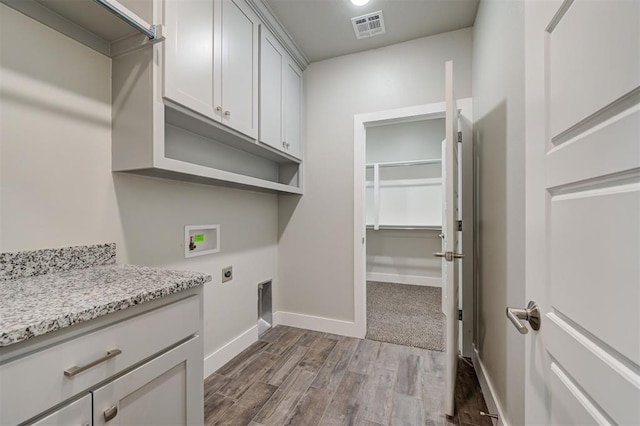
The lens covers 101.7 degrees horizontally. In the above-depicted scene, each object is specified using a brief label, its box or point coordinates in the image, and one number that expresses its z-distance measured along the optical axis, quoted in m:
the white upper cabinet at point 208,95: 1.22
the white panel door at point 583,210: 0.40
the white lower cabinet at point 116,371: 0.60
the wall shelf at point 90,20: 1.04
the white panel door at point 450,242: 1.49
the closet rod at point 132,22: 0.96
